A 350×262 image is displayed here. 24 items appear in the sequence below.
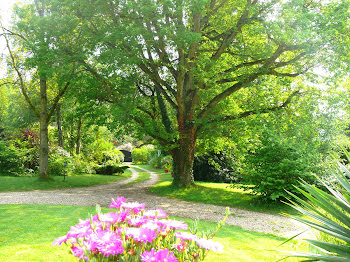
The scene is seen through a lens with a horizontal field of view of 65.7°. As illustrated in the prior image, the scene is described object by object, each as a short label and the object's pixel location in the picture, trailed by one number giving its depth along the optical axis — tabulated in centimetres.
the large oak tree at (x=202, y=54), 990
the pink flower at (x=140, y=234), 171
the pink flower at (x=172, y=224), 195
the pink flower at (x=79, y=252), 172
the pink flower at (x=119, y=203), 218
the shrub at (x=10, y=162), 1780
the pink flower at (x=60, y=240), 180
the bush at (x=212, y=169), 2014
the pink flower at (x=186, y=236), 187
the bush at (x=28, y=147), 1881
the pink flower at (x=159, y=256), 153
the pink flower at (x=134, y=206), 217
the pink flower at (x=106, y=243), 166
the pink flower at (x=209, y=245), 179
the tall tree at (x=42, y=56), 1205
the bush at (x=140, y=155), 4441
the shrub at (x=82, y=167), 2202
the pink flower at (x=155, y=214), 216
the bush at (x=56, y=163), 1872
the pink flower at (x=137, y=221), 201
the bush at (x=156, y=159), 3294
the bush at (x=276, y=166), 1015
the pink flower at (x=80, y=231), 182
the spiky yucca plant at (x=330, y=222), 226
